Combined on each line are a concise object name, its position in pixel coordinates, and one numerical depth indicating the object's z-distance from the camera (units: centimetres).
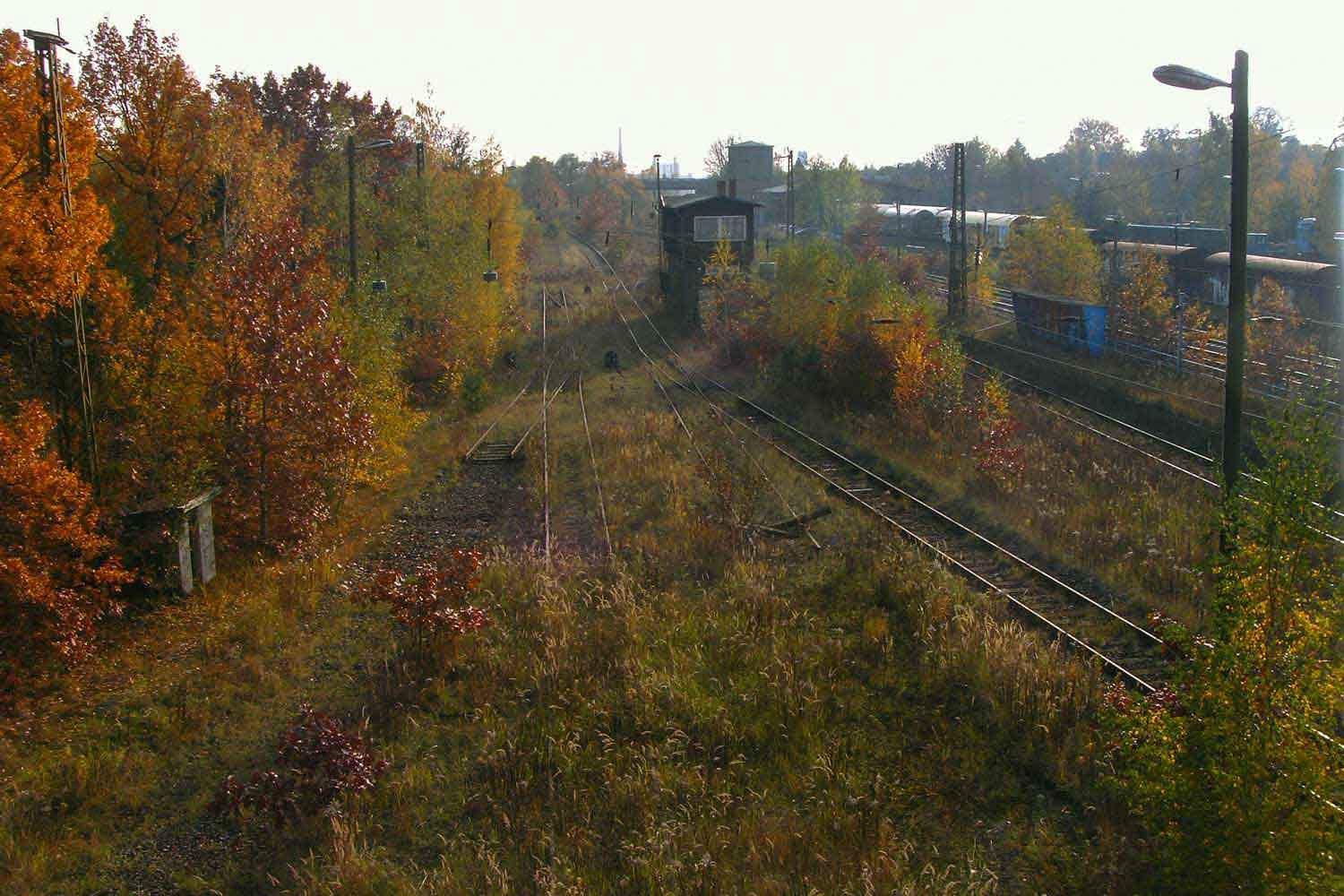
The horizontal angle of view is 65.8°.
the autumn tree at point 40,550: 1148
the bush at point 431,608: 1252
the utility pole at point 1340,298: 3394
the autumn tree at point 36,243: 1252
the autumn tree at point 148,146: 2177
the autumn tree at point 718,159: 14662
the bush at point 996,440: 2091
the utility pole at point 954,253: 3734
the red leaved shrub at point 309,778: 927
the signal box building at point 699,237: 4853
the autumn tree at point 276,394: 1623
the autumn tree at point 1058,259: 4700
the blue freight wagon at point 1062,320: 3722
